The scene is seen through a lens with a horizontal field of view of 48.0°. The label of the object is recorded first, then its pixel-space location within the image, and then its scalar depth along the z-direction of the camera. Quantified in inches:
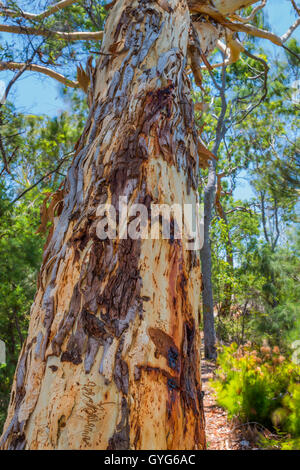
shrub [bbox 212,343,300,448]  110.3
